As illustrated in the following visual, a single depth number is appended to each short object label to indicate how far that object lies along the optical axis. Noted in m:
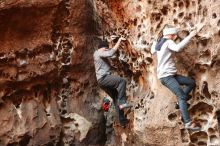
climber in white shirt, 7.11
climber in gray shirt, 8.27
